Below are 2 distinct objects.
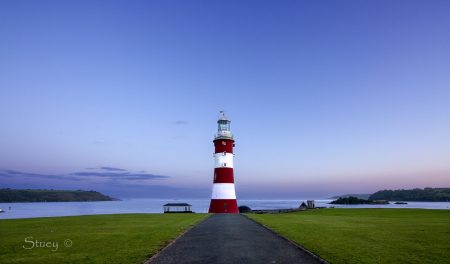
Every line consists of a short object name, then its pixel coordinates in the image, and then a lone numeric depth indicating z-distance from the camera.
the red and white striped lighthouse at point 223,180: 44.38
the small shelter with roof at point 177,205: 69.39
